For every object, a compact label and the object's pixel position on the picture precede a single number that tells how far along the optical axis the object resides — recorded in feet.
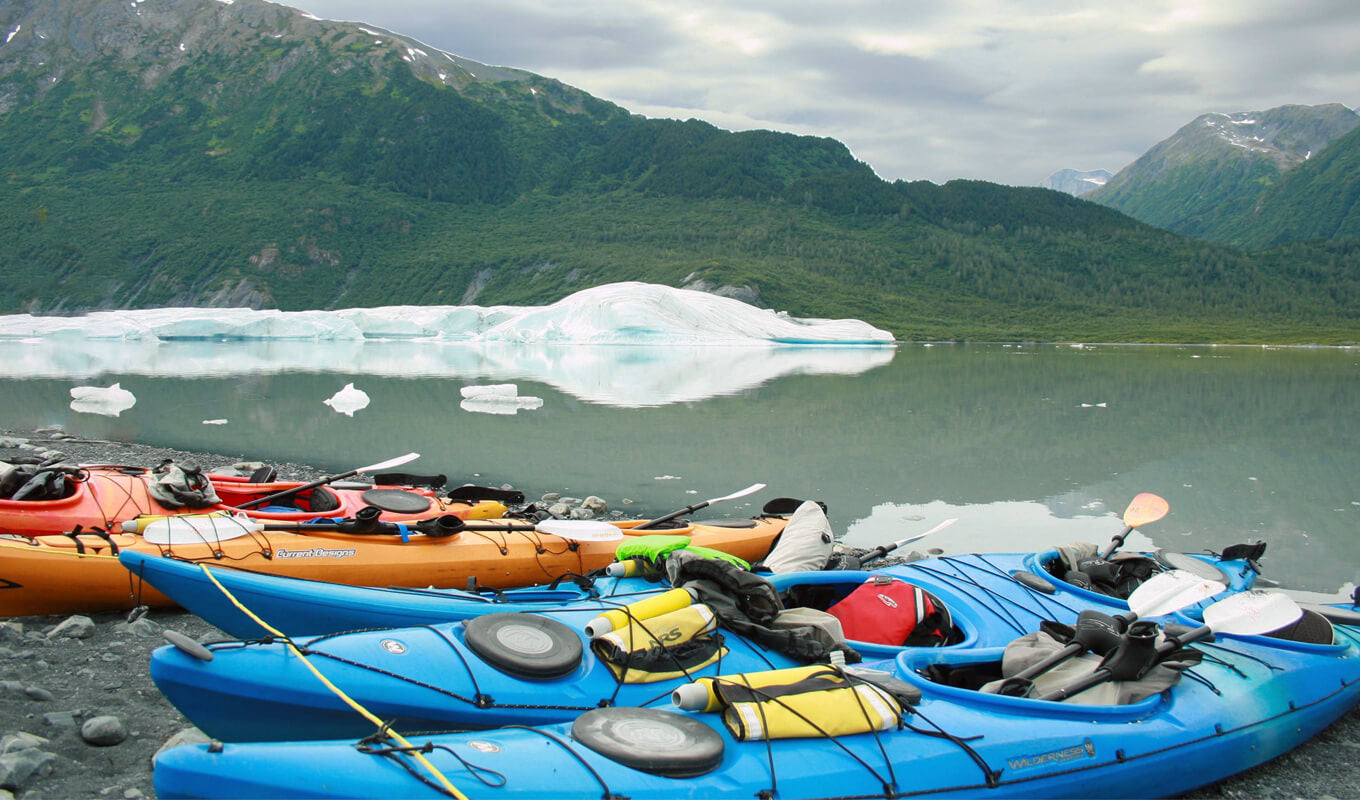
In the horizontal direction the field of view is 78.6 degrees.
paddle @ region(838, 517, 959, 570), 17.79
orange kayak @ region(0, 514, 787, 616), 15.35
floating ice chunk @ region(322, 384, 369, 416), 50.85
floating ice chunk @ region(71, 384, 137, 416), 50.18
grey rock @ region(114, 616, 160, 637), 15.26
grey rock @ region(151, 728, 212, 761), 10.40
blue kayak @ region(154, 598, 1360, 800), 7.43
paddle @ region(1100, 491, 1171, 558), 18.81
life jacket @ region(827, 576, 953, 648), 13.57
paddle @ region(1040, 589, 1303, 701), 12.74
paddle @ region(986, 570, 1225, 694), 11.44
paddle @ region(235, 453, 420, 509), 19.36
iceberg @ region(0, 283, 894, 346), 128.88
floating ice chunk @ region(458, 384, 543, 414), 52.42
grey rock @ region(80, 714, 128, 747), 10.87
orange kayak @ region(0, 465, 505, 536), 17.87
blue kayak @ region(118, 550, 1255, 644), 12.12
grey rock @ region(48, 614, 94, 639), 14.73
